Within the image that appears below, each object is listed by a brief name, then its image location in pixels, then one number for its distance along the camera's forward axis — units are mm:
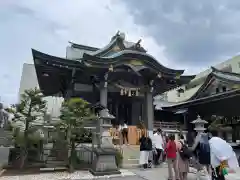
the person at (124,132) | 14039
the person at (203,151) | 6980
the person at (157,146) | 11117
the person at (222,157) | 5707
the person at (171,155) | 7770
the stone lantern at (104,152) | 9180
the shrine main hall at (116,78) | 14172
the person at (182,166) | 7621
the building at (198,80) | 38844
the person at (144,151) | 10164
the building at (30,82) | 26305
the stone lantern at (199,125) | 10123
